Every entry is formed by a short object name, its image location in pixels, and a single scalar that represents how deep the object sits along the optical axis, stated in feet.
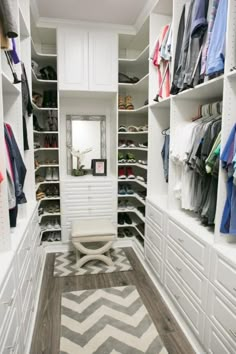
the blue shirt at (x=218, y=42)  5.02
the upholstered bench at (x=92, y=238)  9.37
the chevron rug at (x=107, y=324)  5.91
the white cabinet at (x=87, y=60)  10.02
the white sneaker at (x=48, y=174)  10.81
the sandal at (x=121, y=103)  11.15
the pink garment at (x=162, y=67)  8.22
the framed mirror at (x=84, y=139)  11.86
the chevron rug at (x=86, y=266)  9.32
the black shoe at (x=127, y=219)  11.68
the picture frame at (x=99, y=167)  11.84
